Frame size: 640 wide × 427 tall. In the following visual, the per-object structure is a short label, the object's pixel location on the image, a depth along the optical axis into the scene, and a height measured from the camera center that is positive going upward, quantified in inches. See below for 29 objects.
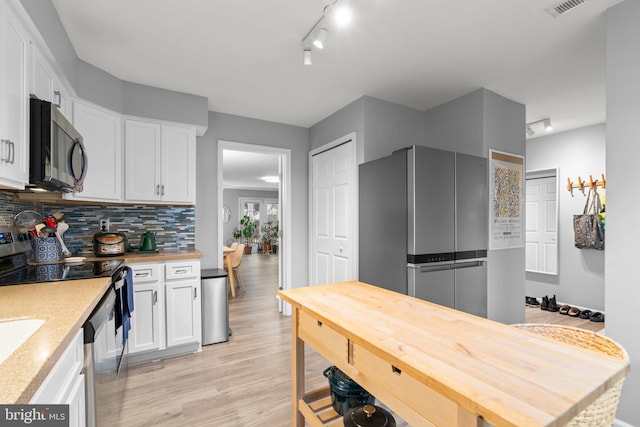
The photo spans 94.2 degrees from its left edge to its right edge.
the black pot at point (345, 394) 57.4 -34.7
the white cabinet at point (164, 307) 101.6 -32.6
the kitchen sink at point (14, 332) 40.2 -16.0
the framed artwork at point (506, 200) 115.0 +6.1
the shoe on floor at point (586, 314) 152.4 -51.1
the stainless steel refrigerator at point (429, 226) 93.6 -3.5
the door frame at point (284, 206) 151.9 +5.4
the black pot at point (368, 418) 49.3 -34.3
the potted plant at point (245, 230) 418.4 -19.4
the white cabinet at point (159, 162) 110.6 +20.9
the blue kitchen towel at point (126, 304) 77.0 -23.7
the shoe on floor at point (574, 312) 156.4 -51.0
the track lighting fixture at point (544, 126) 150.8 +47.0
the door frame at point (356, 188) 124.1 +12.9
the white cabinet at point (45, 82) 64.4 +32.6
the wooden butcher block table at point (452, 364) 26.5 -16.4
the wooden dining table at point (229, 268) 191.5 -33.4
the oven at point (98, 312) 48.1 -19.3
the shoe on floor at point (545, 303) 167.3 -49.6
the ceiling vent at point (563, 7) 71.1 +51.1
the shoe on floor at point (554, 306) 164.9 -50.3
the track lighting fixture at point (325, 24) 68.6 +48.1
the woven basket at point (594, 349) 29.5 -19.8
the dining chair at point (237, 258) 208.4 -29.8
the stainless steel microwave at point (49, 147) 60.4 +14.8
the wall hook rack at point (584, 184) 152.9 +16.9
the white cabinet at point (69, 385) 32.4 -20.8
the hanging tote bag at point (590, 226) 152.2 -5.7
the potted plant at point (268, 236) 438.6 -29.4
